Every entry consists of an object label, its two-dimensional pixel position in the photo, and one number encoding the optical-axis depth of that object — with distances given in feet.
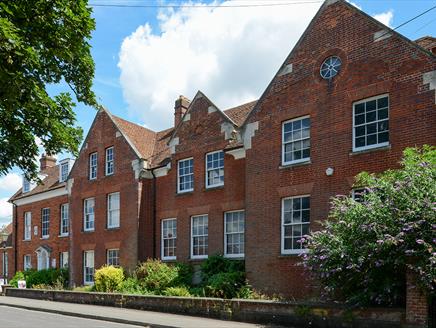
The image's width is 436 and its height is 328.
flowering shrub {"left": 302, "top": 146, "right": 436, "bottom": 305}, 38.17
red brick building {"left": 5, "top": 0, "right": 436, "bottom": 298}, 54.03
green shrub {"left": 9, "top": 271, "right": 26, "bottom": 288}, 106.93
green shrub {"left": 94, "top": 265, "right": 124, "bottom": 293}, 81.05
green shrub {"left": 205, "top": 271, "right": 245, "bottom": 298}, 62.34
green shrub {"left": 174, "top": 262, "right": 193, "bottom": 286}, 73.62
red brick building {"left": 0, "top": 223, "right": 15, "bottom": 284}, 131.44
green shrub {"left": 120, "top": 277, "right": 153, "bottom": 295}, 74.44
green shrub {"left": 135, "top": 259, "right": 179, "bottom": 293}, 73.77
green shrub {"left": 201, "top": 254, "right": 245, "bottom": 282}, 68.64
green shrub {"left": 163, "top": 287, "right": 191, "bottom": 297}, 66.95
